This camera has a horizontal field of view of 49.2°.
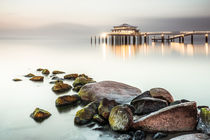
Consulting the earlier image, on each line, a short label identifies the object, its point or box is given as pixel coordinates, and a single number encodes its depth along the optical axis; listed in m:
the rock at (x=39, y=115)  6.26
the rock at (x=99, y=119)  5.74
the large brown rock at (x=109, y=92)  7.72
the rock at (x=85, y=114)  5.89
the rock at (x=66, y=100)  7.46
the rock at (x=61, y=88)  9.51
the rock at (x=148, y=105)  6.22
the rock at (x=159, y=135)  4.94
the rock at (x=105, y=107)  5.87
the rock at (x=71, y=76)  12.25
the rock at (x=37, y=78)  12.08
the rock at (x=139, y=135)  4.88
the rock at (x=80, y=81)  10.17
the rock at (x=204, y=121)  5.05
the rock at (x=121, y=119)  5.18
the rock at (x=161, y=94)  6.98
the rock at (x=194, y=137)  4.43
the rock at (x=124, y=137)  4.87
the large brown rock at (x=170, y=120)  5.22
